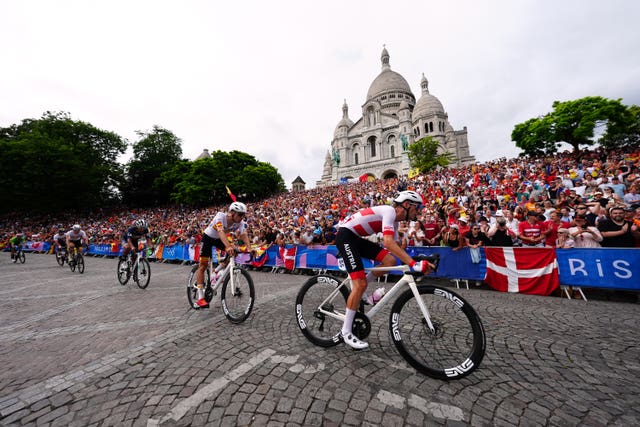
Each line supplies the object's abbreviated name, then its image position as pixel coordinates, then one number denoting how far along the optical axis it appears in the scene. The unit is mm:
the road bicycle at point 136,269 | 6703
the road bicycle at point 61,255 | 11797
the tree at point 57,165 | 35812
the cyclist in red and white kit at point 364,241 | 2768
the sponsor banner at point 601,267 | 4842
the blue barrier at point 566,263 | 4898
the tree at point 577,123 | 28042
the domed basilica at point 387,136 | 60188
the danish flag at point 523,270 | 5625
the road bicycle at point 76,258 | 9938
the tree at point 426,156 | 46469
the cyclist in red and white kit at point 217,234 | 4379
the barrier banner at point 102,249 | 17938
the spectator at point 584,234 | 5467
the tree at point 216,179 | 40344
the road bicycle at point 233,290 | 3963
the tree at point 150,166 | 45562
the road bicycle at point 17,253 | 14492
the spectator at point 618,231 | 5168
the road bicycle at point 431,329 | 2352
